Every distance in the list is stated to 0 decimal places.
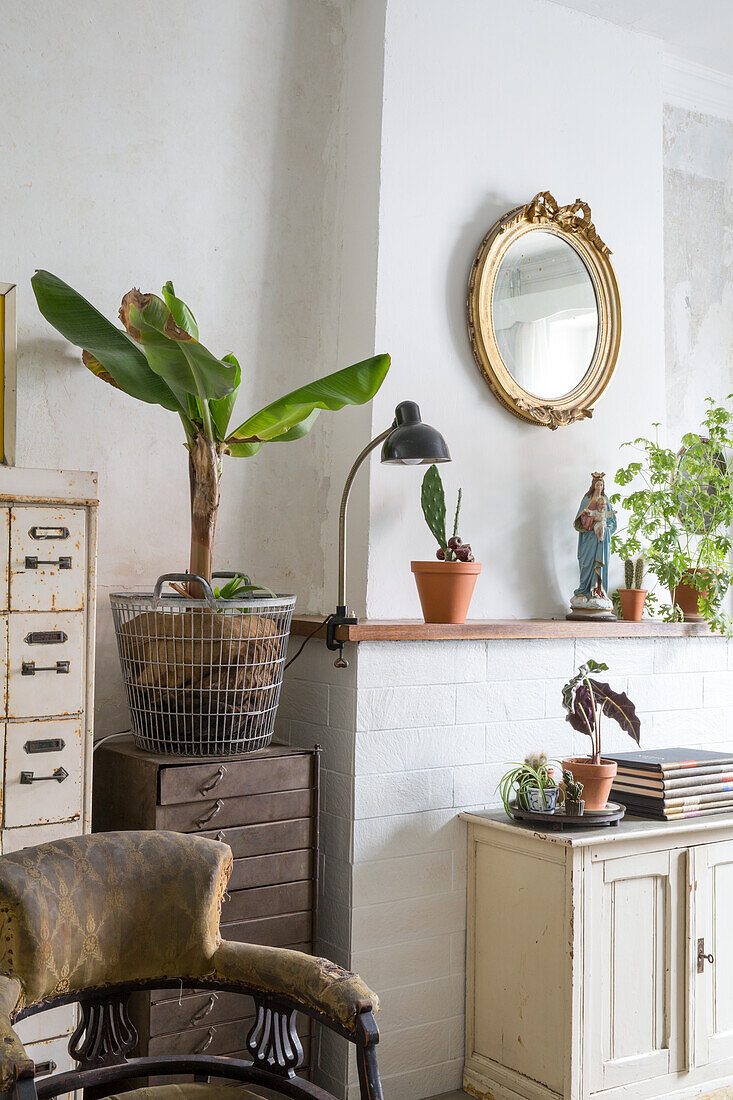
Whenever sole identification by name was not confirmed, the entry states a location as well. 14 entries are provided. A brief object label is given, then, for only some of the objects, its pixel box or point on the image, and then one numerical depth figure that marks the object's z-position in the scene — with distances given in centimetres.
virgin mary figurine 306
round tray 249
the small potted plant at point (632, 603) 317
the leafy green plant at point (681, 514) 316
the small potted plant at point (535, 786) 255
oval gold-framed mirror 300
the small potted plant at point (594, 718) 258
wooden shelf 254
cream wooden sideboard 240
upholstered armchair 147
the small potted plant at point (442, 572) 268
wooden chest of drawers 220
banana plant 213
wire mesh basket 226
